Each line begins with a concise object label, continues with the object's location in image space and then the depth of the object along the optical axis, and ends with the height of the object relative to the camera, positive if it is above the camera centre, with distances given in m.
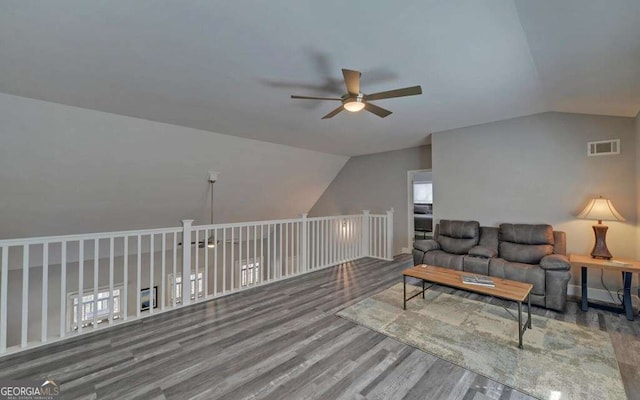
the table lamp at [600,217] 3.25 -0.16
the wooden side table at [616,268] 2.97 -0.73
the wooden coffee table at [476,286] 2.52 -0.87
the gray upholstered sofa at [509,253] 3.20 -0.73
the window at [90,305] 5.43 -2.29
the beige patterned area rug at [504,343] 1.94 -1.31
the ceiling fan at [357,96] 2.19 +0.98
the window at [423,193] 7.45 +0.30
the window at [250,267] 7.39 -1.90
